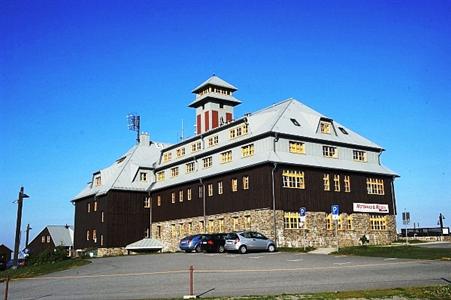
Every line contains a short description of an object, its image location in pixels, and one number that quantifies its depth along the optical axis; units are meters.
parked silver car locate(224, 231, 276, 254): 33.66
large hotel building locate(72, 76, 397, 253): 40.19
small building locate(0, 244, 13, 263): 95.50
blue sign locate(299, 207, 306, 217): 35.84
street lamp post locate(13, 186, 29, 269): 40.00
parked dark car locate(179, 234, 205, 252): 40.00
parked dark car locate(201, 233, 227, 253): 36.66
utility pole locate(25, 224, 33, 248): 69.77
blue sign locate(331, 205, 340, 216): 32.06
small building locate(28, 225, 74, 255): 91.69
